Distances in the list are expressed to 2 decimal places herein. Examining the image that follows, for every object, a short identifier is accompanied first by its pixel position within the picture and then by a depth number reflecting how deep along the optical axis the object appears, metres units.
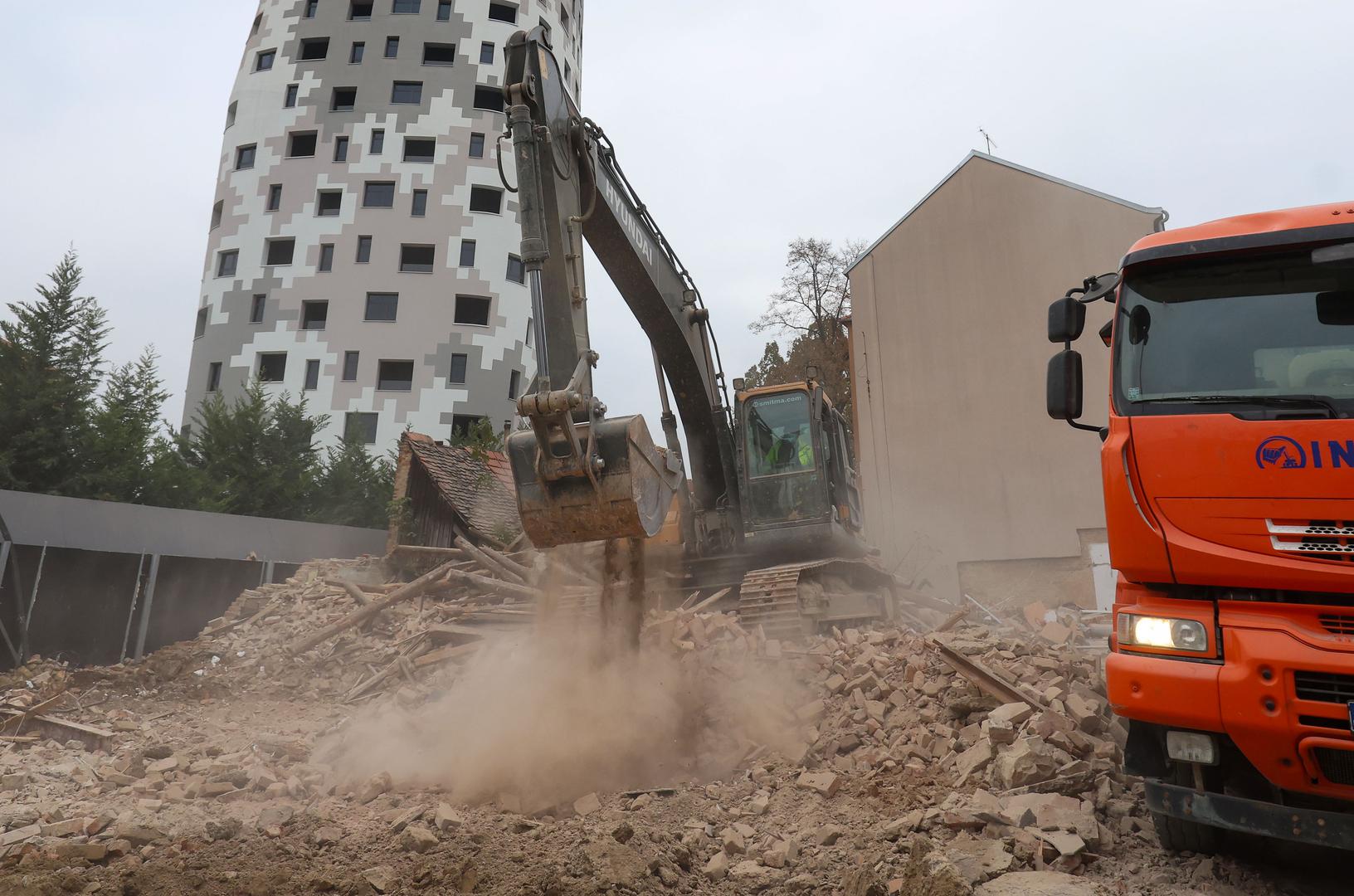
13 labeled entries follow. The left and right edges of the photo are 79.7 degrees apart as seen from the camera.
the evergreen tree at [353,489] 26.06
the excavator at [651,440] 5.30
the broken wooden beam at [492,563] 12.67
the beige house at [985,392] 16.02
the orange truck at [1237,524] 3.31
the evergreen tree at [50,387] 17.47
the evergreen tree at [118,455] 18.22
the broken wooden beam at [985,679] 5.65
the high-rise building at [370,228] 33.84
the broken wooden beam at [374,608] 11.36
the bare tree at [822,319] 29.36
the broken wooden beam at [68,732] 7.93
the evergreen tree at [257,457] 23.72
